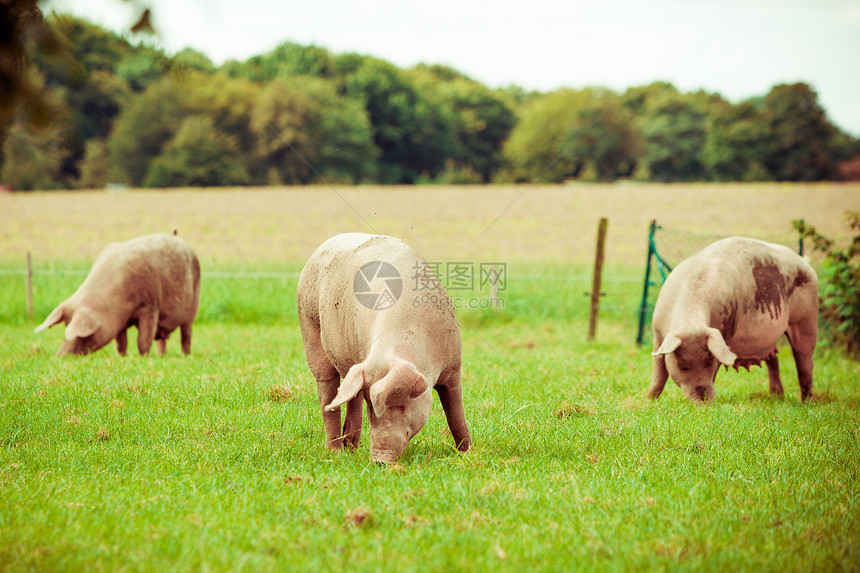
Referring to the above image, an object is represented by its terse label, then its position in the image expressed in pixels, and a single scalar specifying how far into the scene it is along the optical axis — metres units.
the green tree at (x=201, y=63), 38.06
